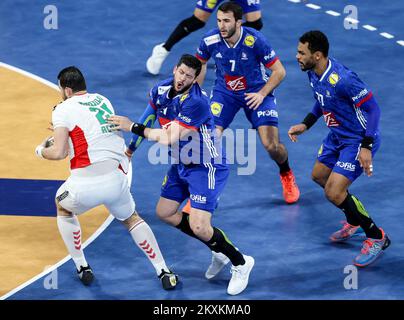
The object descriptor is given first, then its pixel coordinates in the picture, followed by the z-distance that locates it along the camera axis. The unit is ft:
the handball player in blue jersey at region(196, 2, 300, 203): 43.86
